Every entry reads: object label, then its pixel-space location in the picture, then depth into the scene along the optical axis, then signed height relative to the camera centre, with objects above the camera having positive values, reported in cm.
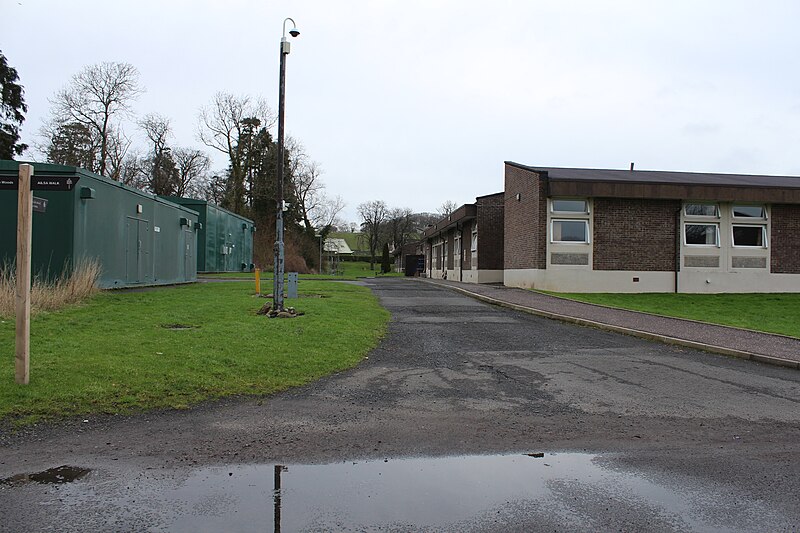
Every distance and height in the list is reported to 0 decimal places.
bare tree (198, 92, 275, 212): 5147 +950
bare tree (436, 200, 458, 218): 9725 +936
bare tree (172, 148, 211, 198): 6033 +939
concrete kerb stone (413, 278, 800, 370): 976 -142
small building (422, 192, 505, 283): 3519 +166
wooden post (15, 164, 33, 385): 639 -11
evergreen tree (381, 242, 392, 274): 8025 +29
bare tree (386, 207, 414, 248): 9594 +616
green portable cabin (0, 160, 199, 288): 1593 +92
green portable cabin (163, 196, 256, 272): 3756 +167
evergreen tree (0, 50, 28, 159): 4181 +1104
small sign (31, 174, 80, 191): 665 +88
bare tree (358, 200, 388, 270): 9588 +742
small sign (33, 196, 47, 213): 727 +70
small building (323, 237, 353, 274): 6831 +150
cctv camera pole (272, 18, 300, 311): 1323 +68
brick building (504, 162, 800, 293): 2552 +147
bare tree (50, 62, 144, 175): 4397 +1150
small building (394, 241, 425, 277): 6488 +72
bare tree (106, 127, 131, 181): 4753 +850
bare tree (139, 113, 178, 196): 5547 +941
